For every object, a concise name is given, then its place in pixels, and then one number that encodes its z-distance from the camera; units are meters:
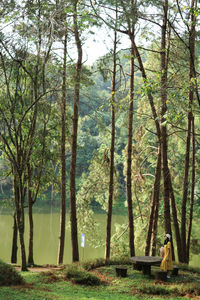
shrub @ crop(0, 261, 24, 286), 7.84
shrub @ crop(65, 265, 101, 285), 8.48
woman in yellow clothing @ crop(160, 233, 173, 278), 9.45
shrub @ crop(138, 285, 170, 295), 7.86
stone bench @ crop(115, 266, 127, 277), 9.36
